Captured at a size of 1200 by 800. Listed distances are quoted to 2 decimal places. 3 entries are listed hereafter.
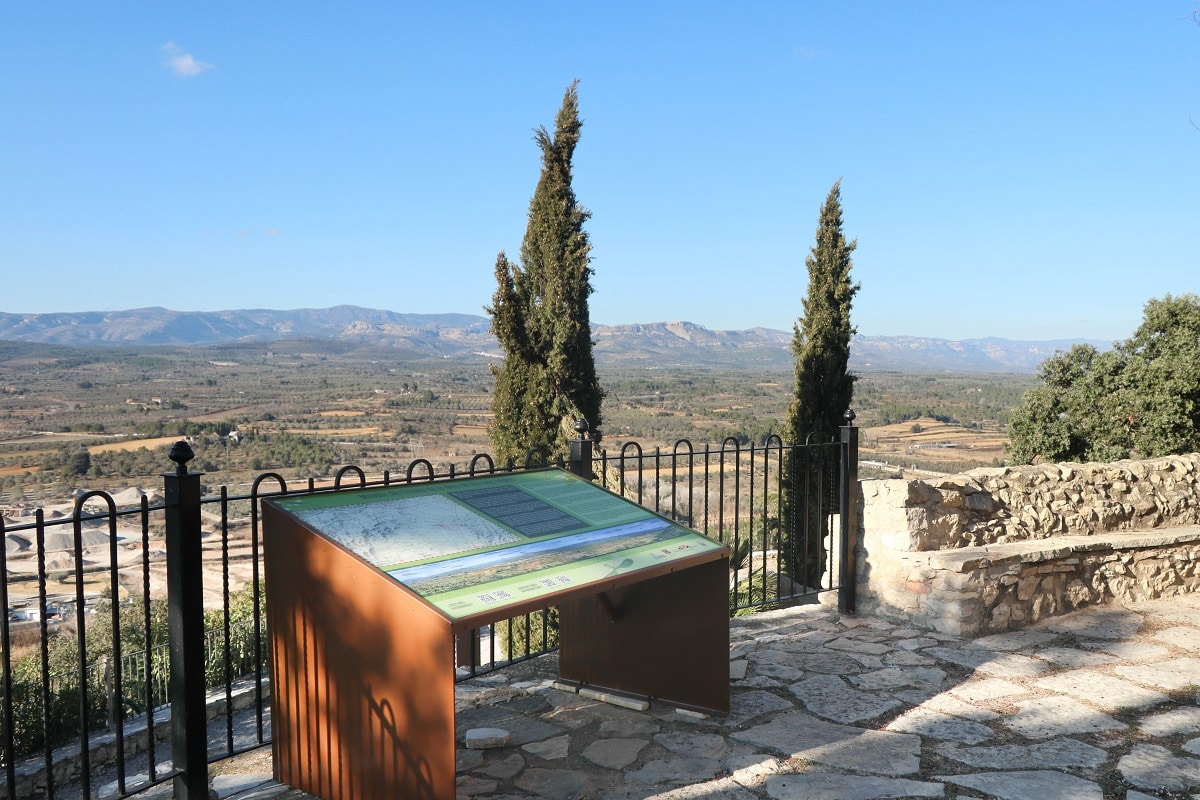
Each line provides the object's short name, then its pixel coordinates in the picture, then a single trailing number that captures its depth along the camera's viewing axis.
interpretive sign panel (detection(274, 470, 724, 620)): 2.96
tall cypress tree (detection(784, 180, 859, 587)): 13.73
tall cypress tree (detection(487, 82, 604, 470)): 12.55
